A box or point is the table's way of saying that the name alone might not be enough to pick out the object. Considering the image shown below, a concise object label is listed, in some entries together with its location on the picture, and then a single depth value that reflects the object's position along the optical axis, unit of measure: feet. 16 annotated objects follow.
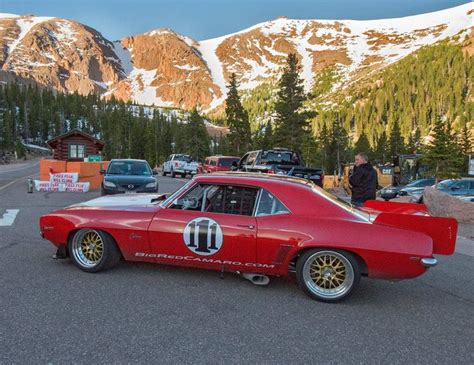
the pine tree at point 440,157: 114.73
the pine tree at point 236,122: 172.24
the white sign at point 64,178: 60.82
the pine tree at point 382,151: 292.65
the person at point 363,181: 26.16
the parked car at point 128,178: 42.03
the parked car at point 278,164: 50.21
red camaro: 14.89
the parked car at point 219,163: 88.74
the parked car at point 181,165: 106.83
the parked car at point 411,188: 72.81
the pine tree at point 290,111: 144.66
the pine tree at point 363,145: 314.76
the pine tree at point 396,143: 280.92
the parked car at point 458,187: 59.98
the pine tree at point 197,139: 221.25
